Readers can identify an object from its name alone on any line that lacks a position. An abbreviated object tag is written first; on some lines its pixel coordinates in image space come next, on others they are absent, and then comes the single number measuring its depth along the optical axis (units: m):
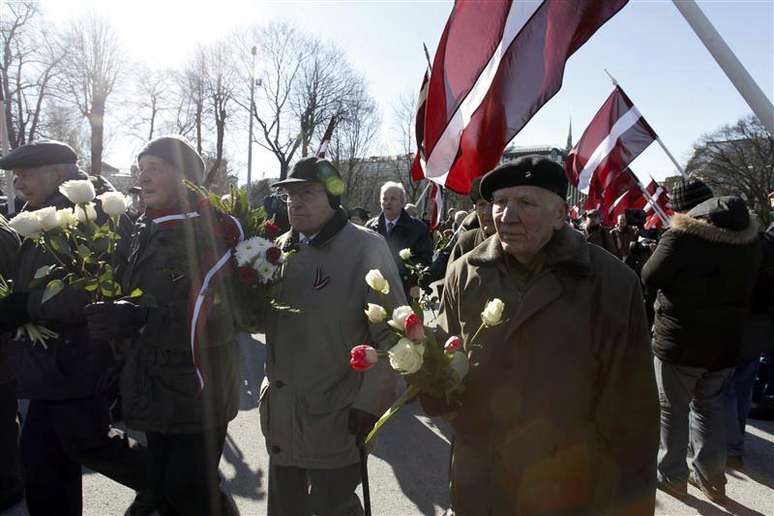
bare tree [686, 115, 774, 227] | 40.78
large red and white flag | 2.55
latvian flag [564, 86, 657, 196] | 5.35
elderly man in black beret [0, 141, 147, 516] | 2.82
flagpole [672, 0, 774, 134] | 1.80
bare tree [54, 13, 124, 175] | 26.56
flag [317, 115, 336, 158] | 5.43
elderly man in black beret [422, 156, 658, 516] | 1.90
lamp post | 25.81
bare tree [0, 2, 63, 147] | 23.47
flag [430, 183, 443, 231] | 5.68
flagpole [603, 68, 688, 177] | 4.43
